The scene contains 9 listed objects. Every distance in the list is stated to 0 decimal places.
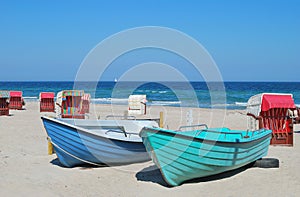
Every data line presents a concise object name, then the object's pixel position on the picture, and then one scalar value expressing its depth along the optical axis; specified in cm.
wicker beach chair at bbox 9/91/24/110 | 2530
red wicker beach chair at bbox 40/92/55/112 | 2425
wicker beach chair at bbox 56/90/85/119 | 1717
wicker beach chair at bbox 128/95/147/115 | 2394
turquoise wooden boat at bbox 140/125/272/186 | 706
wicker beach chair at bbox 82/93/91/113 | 2054
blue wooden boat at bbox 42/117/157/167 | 863
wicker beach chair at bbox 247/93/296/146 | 1153
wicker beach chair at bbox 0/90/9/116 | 2050
